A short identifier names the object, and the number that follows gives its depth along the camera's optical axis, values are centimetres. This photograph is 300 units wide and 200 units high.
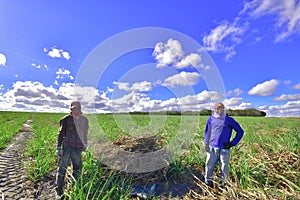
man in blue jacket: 273
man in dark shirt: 259
